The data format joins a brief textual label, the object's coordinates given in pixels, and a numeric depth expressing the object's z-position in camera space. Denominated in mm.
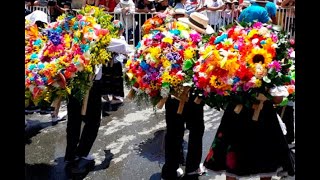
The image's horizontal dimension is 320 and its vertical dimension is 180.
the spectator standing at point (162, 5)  10477
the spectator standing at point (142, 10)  12258
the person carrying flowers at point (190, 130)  5145
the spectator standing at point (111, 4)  12391
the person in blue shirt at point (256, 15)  4645
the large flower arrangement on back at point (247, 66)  4035
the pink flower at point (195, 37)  4923
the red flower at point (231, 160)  4219
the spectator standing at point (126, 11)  12109
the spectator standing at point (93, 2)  11984
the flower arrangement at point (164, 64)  4652
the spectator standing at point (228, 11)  11960
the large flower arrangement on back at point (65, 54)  5051
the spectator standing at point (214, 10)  11859
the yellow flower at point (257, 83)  3997
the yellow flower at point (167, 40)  4871
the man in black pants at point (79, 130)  5656
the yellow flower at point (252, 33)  4180
